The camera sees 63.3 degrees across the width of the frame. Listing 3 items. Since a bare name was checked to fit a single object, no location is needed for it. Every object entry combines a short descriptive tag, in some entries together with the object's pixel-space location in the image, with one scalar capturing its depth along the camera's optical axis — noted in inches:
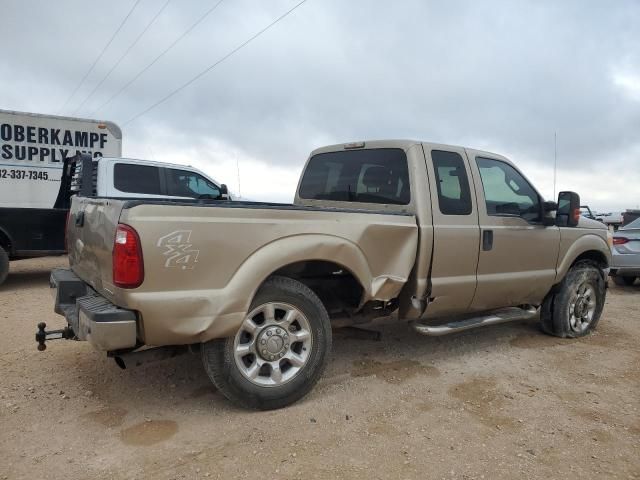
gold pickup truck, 117.5
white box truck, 316.2
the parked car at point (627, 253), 357.7
